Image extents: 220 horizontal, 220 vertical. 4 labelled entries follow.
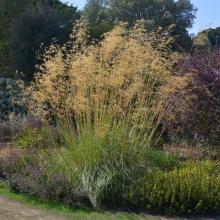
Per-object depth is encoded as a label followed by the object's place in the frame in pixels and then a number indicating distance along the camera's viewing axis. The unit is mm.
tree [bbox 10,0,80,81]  18812
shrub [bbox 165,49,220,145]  10531
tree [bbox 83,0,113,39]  44656
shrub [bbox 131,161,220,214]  7547
